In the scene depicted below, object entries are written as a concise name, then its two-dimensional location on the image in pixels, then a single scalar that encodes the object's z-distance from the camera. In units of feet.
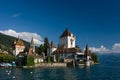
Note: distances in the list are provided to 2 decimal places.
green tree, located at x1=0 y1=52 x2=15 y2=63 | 154.43
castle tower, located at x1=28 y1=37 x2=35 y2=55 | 179.47
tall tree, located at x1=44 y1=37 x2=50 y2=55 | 184.26
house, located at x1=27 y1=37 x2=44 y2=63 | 150.61
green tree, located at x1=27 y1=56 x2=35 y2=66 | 144.00
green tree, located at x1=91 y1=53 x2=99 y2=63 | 188.12
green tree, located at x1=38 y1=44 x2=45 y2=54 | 182.88
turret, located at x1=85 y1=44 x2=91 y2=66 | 160.28
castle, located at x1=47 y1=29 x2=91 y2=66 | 161.18
